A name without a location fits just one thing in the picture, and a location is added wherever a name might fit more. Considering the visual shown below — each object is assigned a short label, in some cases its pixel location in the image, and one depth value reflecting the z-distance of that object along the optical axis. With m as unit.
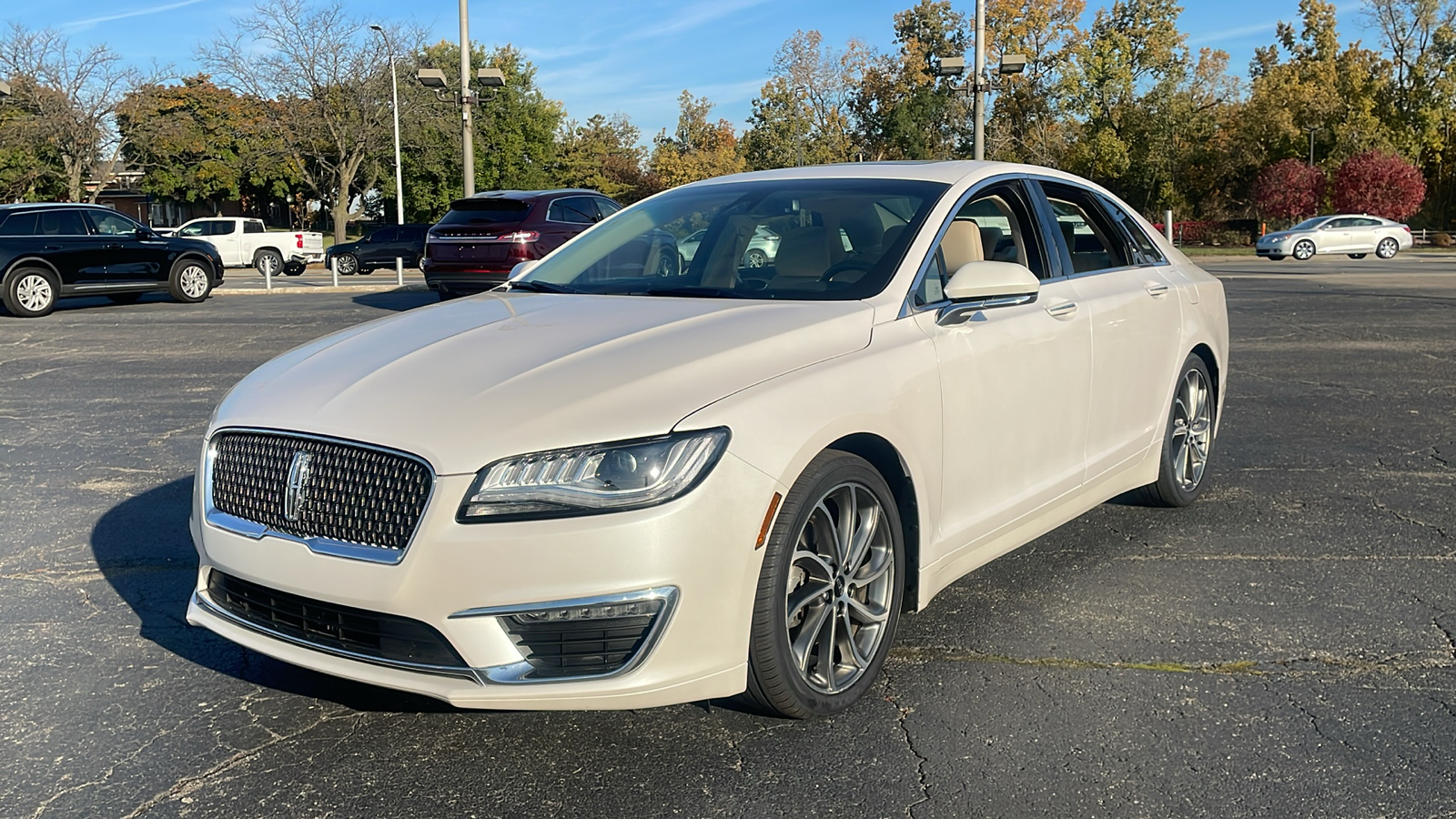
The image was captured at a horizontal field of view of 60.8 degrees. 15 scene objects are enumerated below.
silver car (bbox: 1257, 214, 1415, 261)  37.41
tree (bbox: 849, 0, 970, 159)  69.88
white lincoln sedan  2.91
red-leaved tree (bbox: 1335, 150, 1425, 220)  53.84
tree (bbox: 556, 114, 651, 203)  71.25
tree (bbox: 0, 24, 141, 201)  48.12
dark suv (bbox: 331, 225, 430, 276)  34.84
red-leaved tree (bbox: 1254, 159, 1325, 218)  55.91
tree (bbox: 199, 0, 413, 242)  47.81
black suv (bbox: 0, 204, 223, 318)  17.30
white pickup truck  34.00
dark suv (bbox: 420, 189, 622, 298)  15.43
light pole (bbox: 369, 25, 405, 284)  46.21
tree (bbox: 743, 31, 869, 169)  70.38
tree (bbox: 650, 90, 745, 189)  80.19
